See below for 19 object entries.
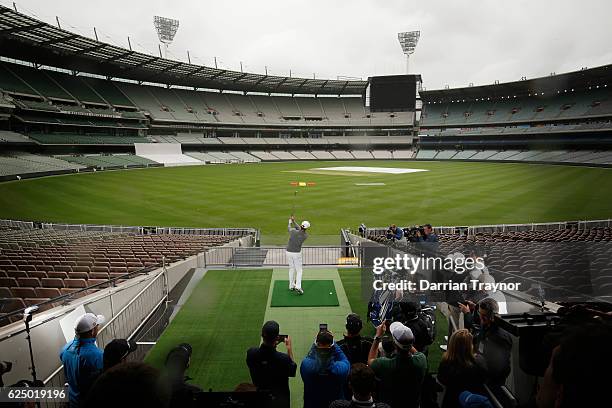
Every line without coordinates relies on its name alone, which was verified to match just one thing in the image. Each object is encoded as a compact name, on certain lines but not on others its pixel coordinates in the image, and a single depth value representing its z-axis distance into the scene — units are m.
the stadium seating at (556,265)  6.28
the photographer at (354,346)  3.87
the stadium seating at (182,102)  55.31
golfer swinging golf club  8.81
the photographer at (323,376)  3.31
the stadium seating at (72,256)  7.21
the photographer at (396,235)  11.38
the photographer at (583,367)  1.58
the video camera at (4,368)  3.15
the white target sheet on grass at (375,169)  51.84
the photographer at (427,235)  9.57
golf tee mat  8.38
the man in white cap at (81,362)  3.40
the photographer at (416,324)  4.09
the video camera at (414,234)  10.02
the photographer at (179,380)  2.29
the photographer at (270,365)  3.40
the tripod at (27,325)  4.06
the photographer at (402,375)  3.19
